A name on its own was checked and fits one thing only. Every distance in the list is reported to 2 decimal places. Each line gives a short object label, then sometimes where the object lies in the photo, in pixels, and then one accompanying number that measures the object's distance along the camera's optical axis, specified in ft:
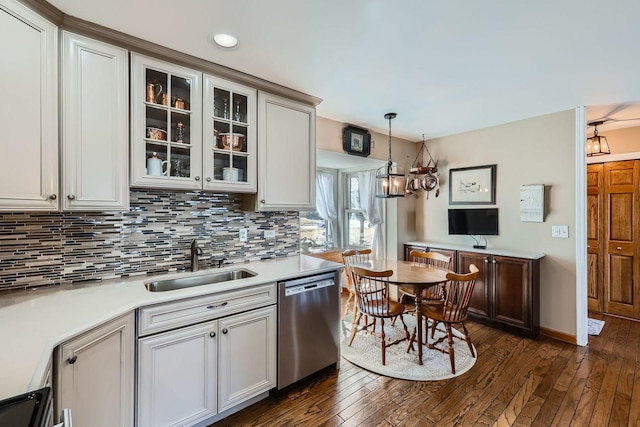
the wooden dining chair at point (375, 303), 8.18
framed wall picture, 12.09
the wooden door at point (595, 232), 12.48
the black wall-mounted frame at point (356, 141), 11.43
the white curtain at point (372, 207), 14.70
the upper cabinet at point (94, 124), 5.32
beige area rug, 8.05
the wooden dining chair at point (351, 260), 10.22
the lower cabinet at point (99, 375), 3.98
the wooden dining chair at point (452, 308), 7.94
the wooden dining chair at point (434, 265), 10.11
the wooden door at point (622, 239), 11.66
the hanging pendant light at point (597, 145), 11.12
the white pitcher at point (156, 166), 6.33
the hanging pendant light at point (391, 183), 10.08
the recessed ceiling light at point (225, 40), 5.89
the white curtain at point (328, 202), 16.06
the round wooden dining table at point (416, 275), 8.34
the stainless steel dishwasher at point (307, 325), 7.03
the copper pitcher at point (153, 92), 6.32
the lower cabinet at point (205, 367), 5.30
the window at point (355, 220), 16.24
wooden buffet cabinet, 10.14
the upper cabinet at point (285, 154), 8.00
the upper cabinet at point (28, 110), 4.51
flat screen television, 11.87
